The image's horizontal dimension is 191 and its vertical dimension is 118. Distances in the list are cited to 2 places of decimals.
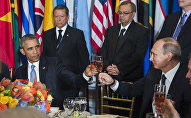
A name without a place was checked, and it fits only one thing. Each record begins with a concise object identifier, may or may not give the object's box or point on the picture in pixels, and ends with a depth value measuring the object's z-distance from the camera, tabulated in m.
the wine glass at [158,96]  2.05
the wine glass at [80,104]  2.20
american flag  5.01
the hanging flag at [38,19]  5.16
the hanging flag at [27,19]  5.14
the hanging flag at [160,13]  4.50
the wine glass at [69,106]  2.20
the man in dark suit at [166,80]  2.55
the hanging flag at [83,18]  5.01
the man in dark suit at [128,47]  4.16
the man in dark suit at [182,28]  3.30
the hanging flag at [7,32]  4.90
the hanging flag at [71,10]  5.13
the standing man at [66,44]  4.58
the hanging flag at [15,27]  5.08
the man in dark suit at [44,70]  3.40
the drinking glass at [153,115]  1.86
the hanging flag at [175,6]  4.39
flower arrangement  1.94
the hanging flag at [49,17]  5.05
